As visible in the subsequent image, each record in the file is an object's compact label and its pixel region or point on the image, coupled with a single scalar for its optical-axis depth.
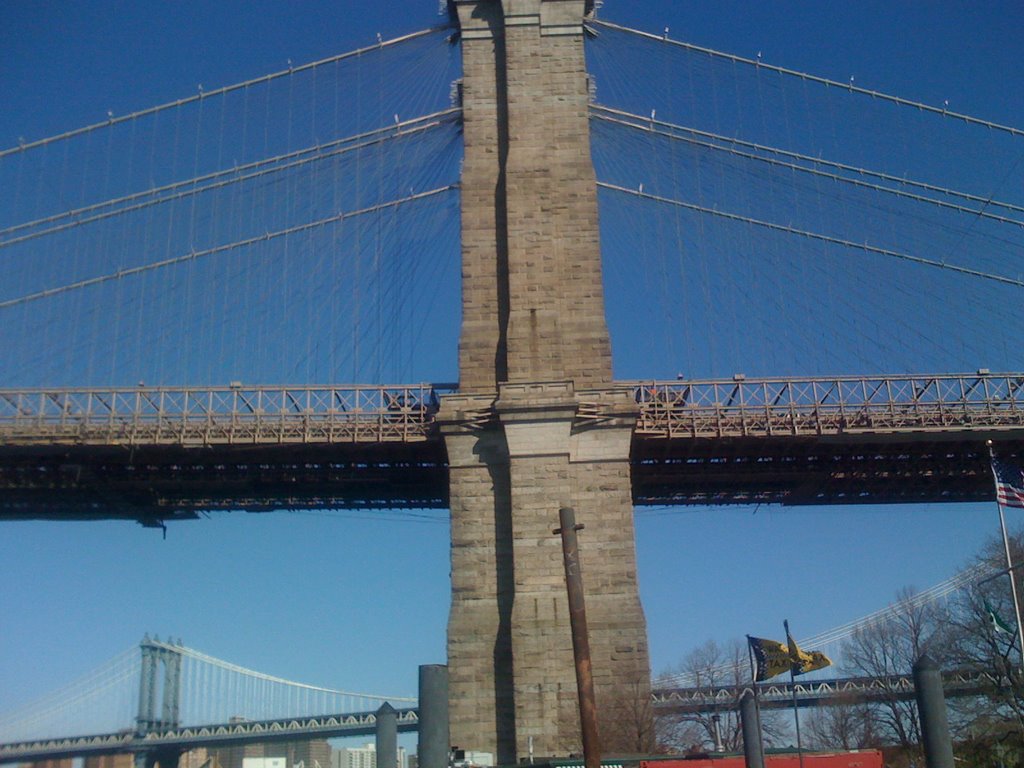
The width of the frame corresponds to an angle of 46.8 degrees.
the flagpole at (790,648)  32.87
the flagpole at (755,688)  29.97
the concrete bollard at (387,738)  19.81
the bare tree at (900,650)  68.31
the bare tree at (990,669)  50.75
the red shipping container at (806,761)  35.78
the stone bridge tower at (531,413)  44.22
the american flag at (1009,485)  44.44
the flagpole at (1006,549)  41.66
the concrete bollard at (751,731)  29.84
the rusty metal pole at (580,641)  23.38
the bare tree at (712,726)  62.69
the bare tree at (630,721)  43.19
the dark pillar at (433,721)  18.27
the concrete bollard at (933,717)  18.48
